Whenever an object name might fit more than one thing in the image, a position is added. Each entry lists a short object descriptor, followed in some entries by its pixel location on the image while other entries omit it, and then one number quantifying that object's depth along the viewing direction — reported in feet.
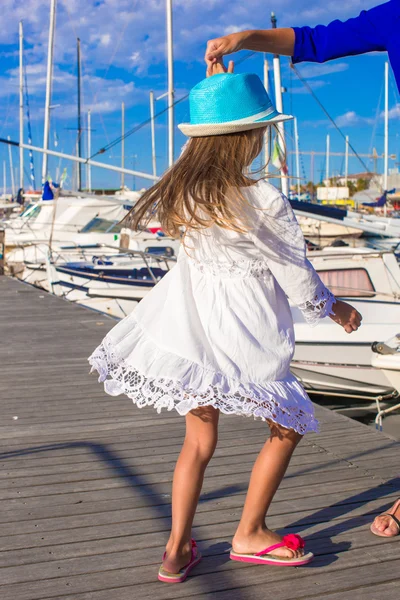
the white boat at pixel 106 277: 42.73
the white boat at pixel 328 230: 87.20
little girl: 8.09
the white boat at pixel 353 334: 27.14
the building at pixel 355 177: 292.90
